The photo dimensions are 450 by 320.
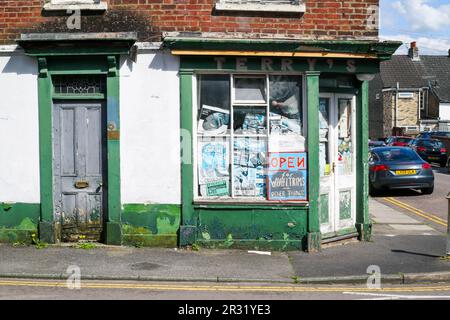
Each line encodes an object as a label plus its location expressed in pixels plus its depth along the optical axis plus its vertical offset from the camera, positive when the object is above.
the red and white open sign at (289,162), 10.34 -0.15
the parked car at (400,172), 19.06 -0.65
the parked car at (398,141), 37.88 +0.67
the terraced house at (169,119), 10.16 +0.60
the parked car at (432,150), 33.41 +0.05
